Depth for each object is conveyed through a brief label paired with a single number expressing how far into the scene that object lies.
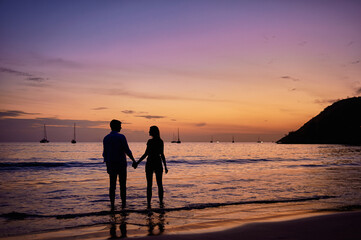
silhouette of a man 8.21
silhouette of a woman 8.86
